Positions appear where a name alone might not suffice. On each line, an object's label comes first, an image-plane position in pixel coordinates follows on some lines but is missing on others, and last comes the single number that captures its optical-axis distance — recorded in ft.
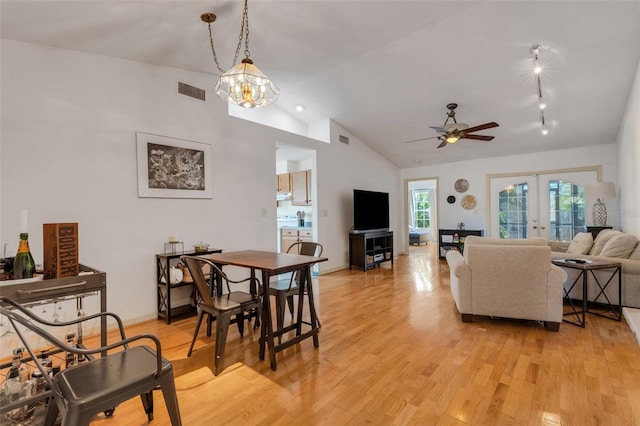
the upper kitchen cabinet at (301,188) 20.33
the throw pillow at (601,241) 13.37
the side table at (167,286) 11.03
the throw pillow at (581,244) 14.37
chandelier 7.64
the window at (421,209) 40.27
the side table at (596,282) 10.23
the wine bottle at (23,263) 5.70
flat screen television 20.15
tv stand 20.03
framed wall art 11.27
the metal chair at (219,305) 7.66
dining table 7.70
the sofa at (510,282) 9.69
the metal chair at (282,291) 9.11
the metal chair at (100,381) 4.02
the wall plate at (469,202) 24.64
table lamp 16.26
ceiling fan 14.53
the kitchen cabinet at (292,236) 20.20
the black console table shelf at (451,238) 23.59
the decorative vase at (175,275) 11.18
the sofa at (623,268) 10.92
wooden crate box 5.55
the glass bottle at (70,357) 5.84
